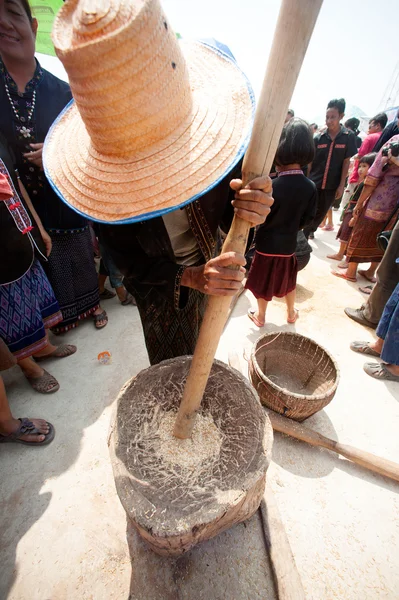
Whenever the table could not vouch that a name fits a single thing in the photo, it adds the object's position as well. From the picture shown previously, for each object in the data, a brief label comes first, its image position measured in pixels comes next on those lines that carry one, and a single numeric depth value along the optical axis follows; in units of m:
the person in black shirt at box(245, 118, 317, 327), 2.24
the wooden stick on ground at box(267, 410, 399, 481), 1.72
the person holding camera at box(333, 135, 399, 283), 3.13
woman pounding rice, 0.67
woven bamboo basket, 1.81
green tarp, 2.70
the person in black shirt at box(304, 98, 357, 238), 4.30
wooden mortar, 0.98
